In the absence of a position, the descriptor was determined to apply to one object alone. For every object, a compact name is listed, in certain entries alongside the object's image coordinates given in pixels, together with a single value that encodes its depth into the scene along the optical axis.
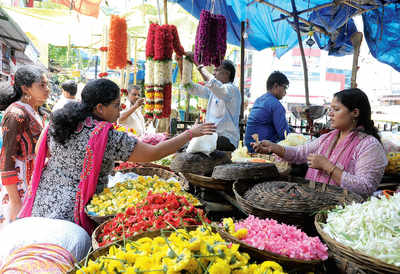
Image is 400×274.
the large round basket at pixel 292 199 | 1.47
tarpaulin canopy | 5.43
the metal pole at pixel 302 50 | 5.57
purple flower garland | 3.79
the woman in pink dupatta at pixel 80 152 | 1.98
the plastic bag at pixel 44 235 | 1.56
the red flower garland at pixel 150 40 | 3.59
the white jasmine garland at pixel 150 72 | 3.67
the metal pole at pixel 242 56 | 6.04
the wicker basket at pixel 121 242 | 1.23
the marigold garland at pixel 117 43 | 4.38
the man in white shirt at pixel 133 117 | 4.79
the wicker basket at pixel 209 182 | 2.06
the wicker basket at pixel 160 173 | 2.49
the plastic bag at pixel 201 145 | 2.32
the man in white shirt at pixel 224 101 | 3.66
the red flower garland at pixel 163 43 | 3.50
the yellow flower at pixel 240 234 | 1.20
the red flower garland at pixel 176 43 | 3.61
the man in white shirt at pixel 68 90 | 5.07
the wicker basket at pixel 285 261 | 1.08
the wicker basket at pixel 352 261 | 0.97
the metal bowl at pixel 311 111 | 4.01
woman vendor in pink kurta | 1.93
